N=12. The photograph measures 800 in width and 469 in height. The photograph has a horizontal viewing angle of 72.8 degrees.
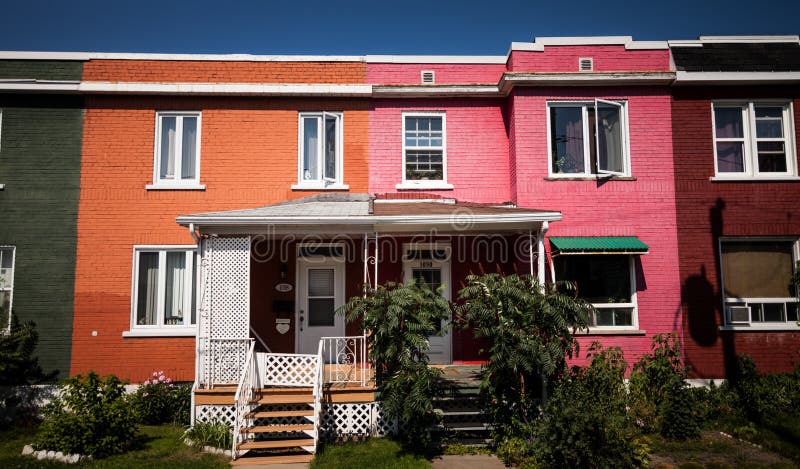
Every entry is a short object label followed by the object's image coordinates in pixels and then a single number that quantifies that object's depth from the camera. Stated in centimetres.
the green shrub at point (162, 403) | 989
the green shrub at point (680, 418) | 870
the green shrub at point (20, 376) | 1027
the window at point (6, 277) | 1102
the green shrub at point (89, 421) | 788
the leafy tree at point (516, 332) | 812
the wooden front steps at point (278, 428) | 805
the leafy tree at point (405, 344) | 791
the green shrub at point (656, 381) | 901
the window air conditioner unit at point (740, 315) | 1097
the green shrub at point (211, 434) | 844
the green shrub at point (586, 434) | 710
